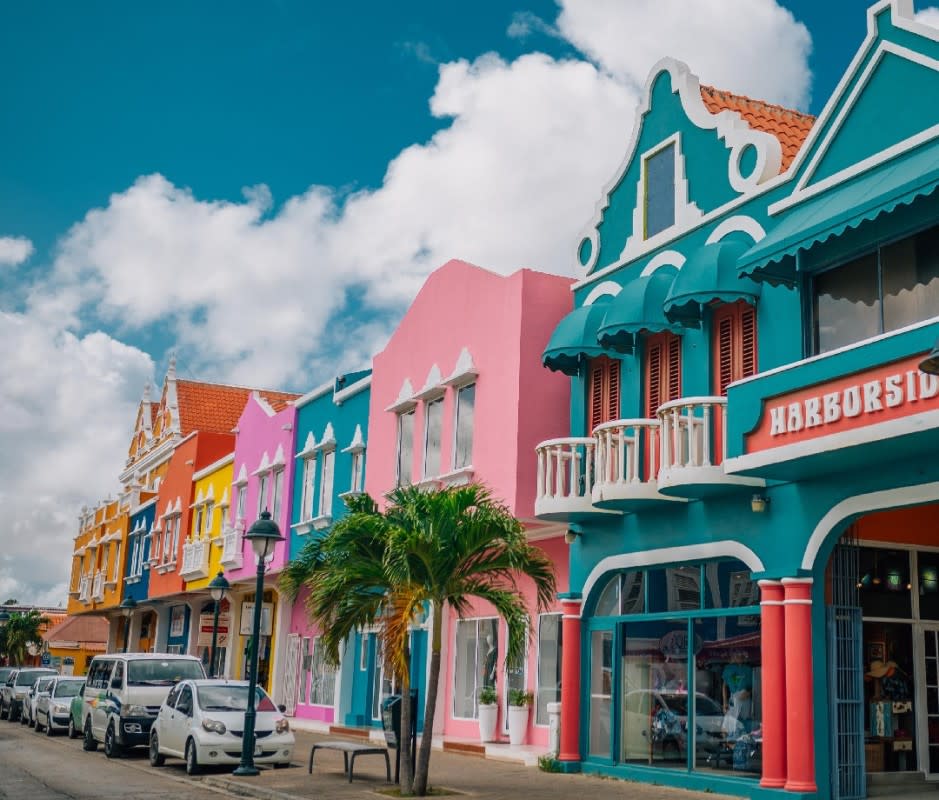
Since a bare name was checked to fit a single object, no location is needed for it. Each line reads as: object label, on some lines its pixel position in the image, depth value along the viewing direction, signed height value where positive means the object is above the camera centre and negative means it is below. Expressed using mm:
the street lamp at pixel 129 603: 35728 +1633
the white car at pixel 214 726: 17906 -1012
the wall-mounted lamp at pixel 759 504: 14281 +2173
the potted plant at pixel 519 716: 20391 -726
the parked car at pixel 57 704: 27375 -1167
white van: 21188 -683
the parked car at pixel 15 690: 34250 -1106
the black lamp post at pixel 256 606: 17266 +852
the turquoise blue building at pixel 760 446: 12781 +2771
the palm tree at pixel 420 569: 14328 +1257
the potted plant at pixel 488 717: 21094 -795
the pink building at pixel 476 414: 19875 +4737
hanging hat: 14945 +256
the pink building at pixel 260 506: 31484 +4361
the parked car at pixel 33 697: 29891 -1135
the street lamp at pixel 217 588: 25719 +1597
